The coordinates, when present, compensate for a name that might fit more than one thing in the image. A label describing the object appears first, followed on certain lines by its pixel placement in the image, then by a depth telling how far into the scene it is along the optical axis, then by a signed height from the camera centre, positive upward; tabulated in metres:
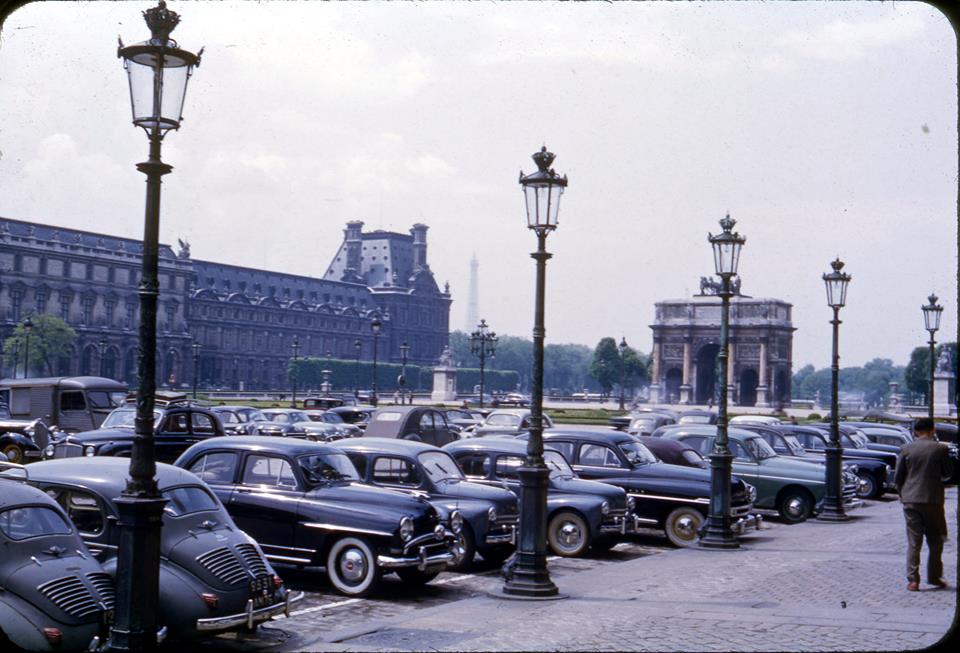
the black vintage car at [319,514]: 11.96 -1.50
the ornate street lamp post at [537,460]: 12.09 -0.87
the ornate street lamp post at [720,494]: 16.28 -1.56
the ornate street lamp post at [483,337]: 63.75 +2.45
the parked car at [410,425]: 25.72 -1.13
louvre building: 89.56 +7.05
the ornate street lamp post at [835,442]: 20.64 -0.98
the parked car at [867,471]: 26.17 -1.86
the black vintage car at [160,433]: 20.58 -1.25
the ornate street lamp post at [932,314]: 31.61 +2.22
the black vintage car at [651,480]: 17.23 -1.48
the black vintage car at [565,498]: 15.57 -1.61
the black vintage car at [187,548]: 9.23 -1.53
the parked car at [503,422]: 27.14 -1.16
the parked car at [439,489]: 14.15 -1.42
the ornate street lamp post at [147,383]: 7.88 -0.11
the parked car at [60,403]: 30.00 -1.02
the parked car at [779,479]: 20.89 -1.68
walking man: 11.79 -1.03
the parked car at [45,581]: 8.20 -1.63
